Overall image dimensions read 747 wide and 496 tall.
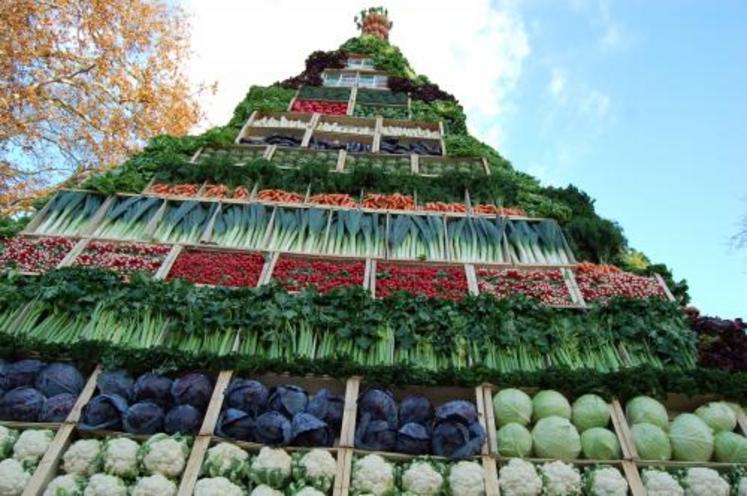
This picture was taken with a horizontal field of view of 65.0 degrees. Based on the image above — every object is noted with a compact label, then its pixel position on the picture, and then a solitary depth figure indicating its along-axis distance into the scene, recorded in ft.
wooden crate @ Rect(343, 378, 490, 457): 13.98
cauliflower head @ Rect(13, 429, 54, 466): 12.68
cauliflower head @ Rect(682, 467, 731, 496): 12.20
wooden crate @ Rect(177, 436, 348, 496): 12.02
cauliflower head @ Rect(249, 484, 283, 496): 11.89
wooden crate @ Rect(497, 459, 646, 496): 12.28
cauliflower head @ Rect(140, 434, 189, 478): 12.30
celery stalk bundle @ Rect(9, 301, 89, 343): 16.24
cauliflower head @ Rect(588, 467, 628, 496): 12.12
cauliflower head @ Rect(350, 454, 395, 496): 12.16
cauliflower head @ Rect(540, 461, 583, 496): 12.23
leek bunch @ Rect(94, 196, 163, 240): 21.97
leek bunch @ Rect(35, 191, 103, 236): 21.98
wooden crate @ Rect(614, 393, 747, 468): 12.91
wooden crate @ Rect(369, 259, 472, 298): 20.38
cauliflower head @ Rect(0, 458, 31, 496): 11.94
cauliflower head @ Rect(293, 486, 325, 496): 11.88
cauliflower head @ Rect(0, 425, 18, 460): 12.85
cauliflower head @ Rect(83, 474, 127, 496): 11.75
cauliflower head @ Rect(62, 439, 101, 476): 12.47
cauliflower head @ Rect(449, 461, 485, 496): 12.15
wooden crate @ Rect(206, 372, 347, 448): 14.40
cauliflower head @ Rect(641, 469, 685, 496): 12.20
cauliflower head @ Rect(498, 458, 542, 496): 12.15
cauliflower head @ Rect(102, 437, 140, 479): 12.30
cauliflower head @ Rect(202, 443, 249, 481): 12.35
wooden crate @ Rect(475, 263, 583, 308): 18.12
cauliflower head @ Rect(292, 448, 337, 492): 12.28
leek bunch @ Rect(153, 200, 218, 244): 21.80
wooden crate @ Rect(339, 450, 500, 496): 12.17
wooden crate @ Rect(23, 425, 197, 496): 11.94
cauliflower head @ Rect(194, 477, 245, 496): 11.76
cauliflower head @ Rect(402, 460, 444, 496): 12.23
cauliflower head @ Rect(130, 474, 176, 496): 11.71
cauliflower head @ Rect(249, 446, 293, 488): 12.26
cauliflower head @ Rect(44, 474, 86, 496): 11.75
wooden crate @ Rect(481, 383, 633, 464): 12.98
